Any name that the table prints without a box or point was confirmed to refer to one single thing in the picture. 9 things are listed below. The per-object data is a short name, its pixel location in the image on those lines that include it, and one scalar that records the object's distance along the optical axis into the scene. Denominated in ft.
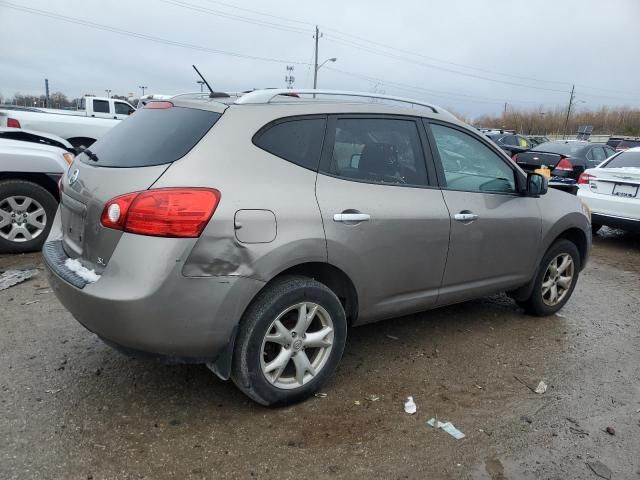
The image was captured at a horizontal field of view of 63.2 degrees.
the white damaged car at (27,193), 18.26
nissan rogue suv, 8.12
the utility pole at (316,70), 127.32
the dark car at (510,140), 76.01
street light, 127.13
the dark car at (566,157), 36.01
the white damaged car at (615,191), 24.63
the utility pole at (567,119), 203.36
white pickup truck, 32.86
